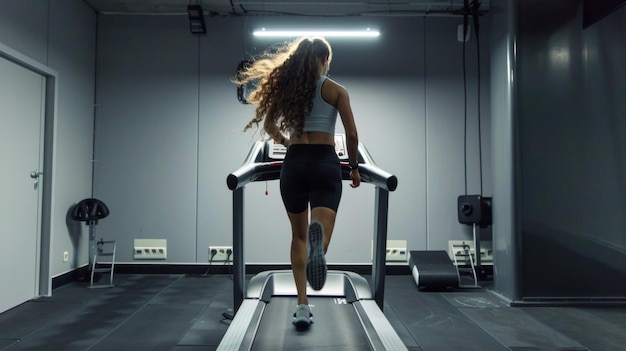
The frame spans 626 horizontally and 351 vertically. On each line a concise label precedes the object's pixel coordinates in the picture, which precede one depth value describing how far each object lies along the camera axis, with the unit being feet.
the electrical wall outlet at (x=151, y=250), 15.61
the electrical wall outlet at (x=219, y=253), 15.55
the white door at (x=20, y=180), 10.83
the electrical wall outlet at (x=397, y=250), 15.67
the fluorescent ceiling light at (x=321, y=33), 15.07
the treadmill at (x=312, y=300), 7.06
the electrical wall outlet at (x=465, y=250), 15.62
